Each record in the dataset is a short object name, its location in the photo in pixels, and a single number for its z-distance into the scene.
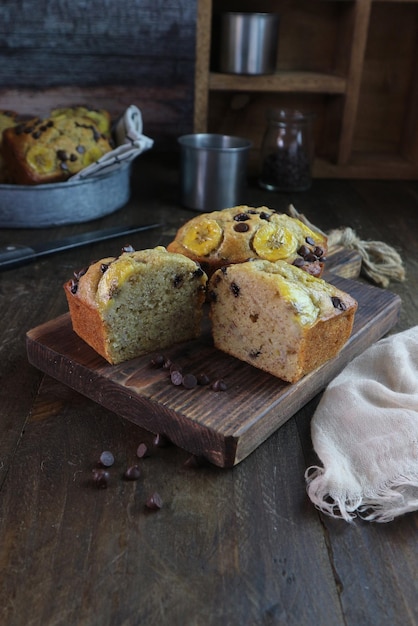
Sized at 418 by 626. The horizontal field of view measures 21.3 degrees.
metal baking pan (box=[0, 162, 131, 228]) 1.10
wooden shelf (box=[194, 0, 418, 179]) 1.26
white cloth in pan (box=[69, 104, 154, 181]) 1.10
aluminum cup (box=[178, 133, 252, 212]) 1.17
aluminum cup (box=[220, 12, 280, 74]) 1.22
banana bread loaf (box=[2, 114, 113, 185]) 1.11
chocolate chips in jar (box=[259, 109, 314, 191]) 1.25
